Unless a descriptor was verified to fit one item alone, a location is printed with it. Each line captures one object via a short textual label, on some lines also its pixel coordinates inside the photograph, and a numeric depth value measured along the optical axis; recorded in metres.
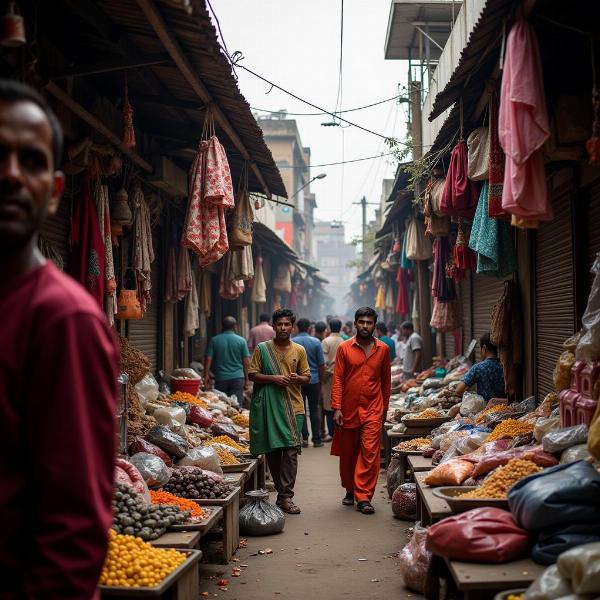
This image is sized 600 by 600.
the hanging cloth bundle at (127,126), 6.73
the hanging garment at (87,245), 6.66
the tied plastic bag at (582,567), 3.13
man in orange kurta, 8.23
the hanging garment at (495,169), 6.04
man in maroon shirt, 1.69
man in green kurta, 8.02
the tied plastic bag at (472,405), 9.33
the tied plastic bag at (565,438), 4.98
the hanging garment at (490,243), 7.16
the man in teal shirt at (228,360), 12.77
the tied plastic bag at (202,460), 7.30
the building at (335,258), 101.12
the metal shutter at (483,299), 10.84
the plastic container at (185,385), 11.25
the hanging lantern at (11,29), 3.73
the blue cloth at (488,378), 9.36
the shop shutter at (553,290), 7.27
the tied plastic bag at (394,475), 8.77
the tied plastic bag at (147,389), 9.05
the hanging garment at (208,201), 7.23
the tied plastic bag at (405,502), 7.73
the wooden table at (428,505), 5.14
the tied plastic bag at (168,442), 7.37
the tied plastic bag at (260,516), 7.24
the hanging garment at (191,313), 12.22
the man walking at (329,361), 13.11
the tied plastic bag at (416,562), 5.42
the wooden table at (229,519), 6.20
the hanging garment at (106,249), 6.90
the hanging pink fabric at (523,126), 4.58
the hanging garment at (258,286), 19.02
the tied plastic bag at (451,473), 5.87
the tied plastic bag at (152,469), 6.22
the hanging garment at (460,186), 7.25
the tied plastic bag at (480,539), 4.02
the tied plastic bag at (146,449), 7.09
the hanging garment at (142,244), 8.26
